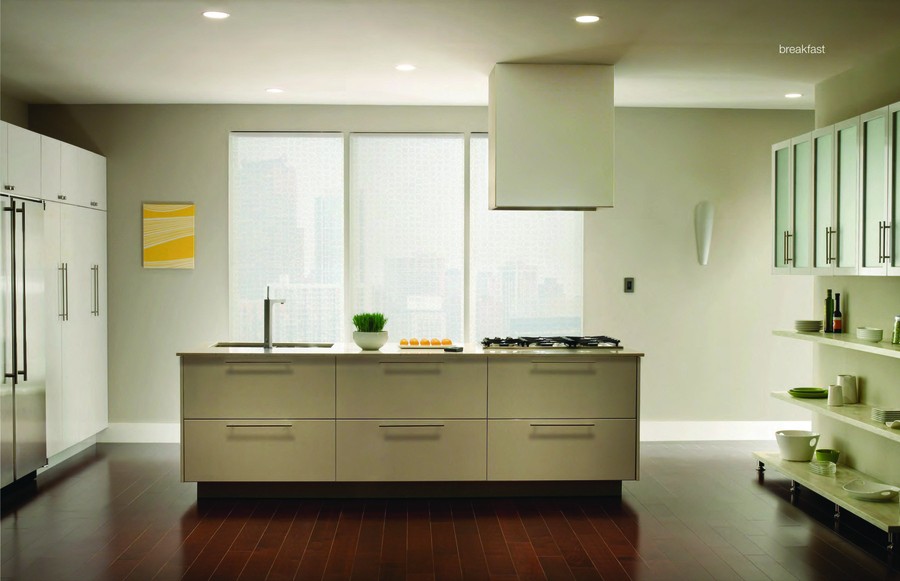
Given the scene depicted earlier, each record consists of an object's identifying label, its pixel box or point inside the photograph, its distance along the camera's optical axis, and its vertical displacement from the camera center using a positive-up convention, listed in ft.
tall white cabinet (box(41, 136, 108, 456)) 17.60 -0.17
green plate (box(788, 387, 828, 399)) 16.44 -2.14
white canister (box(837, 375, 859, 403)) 15.83 -2.00
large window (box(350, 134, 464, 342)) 21.03 +1.43
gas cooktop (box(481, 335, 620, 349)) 16.15 -1.14
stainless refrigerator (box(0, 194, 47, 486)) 15.51 -1.05
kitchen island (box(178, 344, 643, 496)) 15.31 -2.43
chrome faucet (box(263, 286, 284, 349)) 16.21 -0.70
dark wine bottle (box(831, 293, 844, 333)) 16.35 -0.75
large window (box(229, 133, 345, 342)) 21.03 +1.01
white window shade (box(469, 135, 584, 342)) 21.16 +0.38
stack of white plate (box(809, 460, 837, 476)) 15.48 -3.41
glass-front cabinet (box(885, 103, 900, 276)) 12.99 +1.27
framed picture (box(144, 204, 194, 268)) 20.88 +1.18
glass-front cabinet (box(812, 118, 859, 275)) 14.47 +1.54
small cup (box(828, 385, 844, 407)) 15.49 -2.08
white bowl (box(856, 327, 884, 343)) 14.11 -0.85
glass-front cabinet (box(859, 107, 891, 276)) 13.32 +1.47
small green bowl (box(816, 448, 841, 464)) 15.89 -3.25
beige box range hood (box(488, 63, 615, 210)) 16.26 +2.88
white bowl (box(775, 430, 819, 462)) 16.48 -3.18
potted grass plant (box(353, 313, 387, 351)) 15.81 -0.90
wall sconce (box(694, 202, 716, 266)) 21.24 +1.44
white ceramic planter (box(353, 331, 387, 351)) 15.81 -1.05
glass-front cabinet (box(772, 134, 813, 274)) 16.06 +1.56
